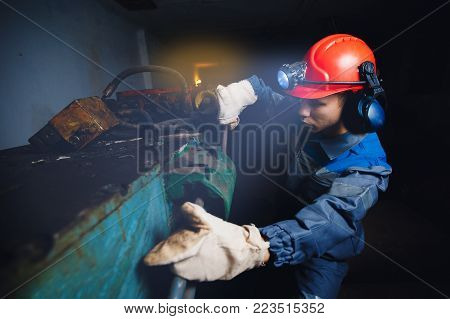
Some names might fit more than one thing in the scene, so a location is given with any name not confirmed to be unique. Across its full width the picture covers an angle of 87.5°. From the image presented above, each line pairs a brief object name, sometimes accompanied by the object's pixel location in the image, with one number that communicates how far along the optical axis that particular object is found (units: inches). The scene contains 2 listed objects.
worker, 35.7
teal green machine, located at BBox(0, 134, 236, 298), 19.8
